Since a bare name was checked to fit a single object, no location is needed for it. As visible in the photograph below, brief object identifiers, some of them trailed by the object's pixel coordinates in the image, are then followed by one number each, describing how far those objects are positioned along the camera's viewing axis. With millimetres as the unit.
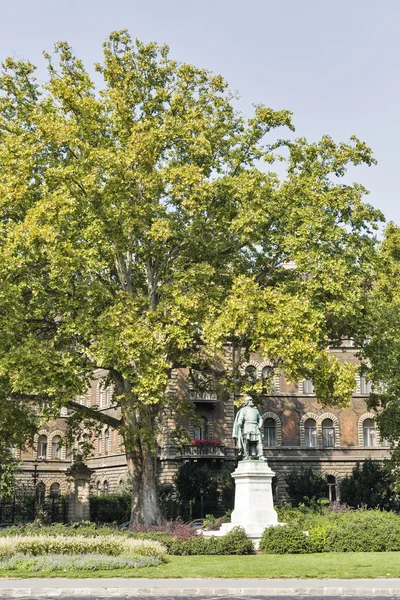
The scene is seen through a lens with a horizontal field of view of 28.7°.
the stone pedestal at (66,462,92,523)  34656
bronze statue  25641
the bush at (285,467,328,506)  49219
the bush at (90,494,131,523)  41594
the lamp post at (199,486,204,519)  45369
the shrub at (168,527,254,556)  21703
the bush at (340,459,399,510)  46241
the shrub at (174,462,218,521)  46344
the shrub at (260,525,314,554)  22078
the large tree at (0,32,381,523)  26703
